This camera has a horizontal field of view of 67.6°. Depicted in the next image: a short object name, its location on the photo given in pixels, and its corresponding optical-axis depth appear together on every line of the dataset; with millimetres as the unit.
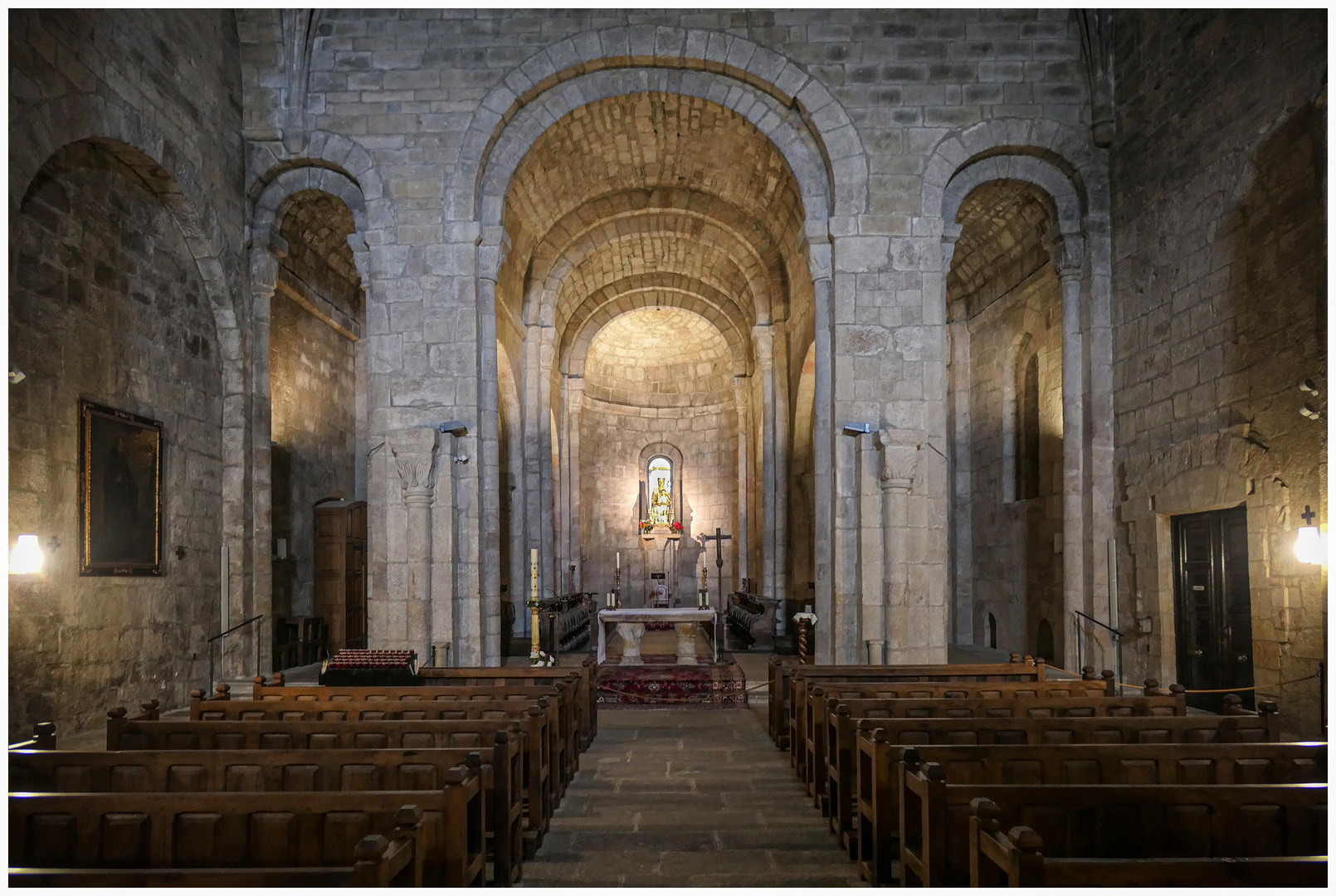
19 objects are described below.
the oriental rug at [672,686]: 11602
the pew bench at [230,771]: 4711
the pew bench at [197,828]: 3744
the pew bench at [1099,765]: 4707
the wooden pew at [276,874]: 3029
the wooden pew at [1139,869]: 3033
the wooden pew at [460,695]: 7250
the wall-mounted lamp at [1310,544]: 8195
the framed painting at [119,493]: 9781
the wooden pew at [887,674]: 8211
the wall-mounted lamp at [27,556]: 7961
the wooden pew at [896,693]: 6934
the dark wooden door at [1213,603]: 10000
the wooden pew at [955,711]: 6211
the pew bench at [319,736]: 5645
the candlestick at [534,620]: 11562
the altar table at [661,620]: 14250
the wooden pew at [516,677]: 8852
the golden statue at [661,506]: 27312
